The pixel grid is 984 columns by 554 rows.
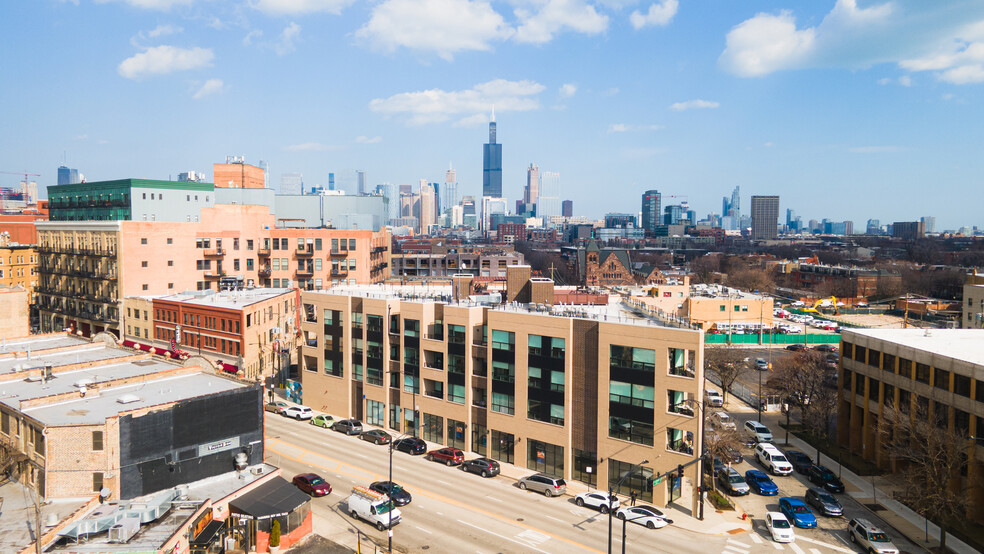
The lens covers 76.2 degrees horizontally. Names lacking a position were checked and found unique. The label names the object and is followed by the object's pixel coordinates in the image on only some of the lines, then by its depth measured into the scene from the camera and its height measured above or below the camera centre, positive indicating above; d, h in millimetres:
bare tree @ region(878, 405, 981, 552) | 40812 -15382
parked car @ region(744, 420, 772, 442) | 60469 -18635
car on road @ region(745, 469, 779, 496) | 48875 -19038
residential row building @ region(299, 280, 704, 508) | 45156 -11854
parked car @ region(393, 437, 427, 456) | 55156 -18364
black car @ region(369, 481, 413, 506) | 43681 -17979
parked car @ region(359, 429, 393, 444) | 57438 -18316
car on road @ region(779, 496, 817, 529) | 42500 -18626
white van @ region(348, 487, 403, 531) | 40625 -17871
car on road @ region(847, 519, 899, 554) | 37812 -18210
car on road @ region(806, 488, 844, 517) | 44344 -18677
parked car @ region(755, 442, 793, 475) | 53250 -18801
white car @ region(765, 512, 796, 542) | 39844 -18278
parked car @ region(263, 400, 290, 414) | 67250 -18402
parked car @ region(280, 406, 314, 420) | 64750 -18172
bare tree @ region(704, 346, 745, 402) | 73625 -14985
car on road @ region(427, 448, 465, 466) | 52406 -18267
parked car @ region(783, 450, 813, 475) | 53656 -19114
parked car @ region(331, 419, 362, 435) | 60000 -18204
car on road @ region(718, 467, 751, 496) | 48500 -18931
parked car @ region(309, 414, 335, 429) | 62134 -18229
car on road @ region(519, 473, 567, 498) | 46281 -18206
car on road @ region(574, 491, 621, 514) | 43775 -18375
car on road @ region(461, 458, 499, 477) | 50031 -18291
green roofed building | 99000 +5765
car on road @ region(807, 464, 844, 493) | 49000 -18802
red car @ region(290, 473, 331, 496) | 45625 -18141
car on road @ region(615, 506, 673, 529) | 41281 -18249
